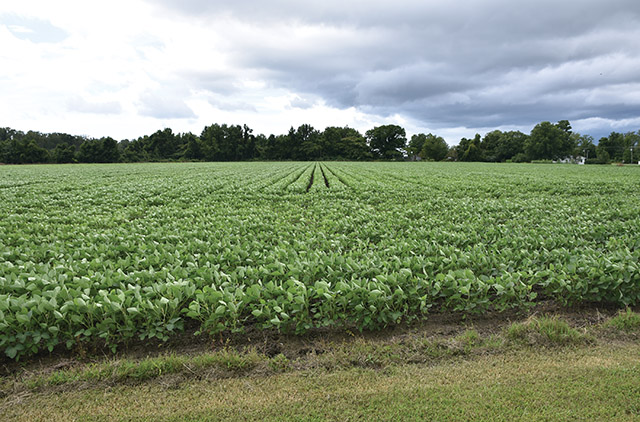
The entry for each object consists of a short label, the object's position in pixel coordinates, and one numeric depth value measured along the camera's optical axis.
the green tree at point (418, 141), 140.57
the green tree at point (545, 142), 97.44
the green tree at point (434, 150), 110.16
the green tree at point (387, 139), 119.25
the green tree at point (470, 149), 101.12
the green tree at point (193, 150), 107.62
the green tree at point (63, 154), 83.50
